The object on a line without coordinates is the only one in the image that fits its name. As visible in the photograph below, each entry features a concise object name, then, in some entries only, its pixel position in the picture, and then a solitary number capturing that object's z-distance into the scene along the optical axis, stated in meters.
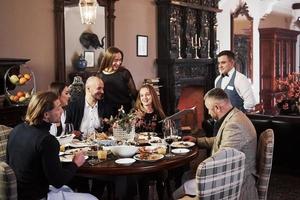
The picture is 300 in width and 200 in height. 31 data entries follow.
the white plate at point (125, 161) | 2.66
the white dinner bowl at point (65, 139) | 3.11
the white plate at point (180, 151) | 2.93
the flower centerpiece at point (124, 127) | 3.19
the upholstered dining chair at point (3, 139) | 3.13
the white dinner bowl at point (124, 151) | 2.81
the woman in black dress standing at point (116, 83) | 4.36
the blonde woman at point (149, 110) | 3.76
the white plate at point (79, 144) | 3.12
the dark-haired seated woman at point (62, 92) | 3.79
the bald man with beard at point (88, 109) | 3.73
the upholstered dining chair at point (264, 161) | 2.73
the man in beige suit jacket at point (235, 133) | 2.68
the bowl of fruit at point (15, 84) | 3.99
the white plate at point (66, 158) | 2.71
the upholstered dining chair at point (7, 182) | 2.18
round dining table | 2.57
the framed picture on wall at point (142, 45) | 6.47
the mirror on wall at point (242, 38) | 9.02
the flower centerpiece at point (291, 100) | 5.32
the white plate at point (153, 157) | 2.73
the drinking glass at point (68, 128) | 3.09
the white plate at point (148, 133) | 3.54
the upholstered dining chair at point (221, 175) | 2.16
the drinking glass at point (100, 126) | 3.68
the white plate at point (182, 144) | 3.11
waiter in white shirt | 4.54
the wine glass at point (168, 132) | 3.09
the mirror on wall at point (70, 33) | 5.04
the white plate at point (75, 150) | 2.93
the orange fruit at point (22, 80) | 4.02
